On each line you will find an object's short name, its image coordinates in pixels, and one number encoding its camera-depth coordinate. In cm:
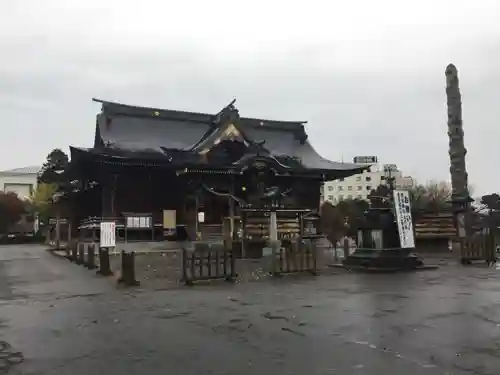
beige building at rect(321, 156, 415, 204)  10056
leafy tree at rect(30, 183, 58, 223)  4786
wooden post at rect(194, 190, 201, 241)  3216
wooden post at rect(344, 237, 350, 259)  1833
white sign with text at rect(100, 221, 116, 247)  1916
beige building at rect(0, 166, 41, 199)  8074
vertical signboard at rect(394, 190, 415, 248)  1585
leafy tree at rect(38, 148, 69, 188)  5003
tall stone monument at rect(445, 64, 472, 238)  2462
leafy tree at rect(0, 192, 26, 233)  5675
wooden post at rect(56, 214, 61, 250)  3077
